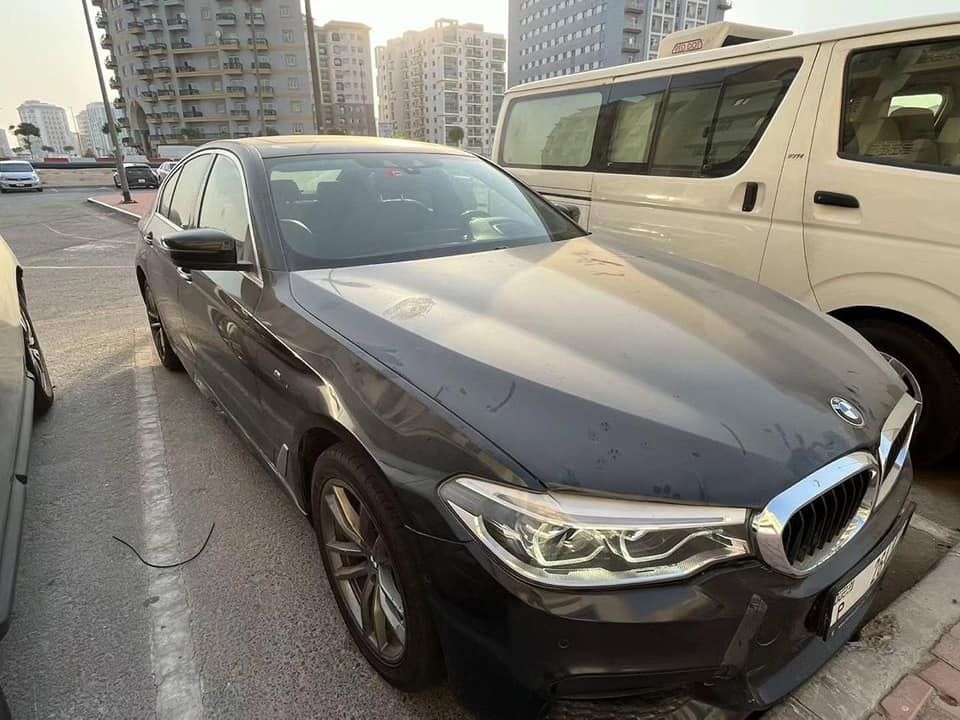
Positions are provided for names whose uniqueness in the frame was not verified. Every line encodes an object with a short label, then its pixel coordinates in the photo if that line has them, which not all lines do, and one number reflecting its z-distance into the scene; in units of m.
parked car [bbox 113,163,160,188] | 28.50
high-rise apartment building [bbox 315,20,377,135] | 108.50
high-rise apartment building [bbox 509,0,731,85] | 84.69
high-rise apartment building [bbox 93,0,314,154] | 78.00
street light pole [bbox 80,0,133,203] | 17.61
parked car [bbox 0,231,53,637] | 1.76
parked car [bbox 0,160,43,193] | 27.48
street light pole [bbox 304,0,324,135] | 10.97
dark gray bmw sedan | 1.18
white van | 2.72
